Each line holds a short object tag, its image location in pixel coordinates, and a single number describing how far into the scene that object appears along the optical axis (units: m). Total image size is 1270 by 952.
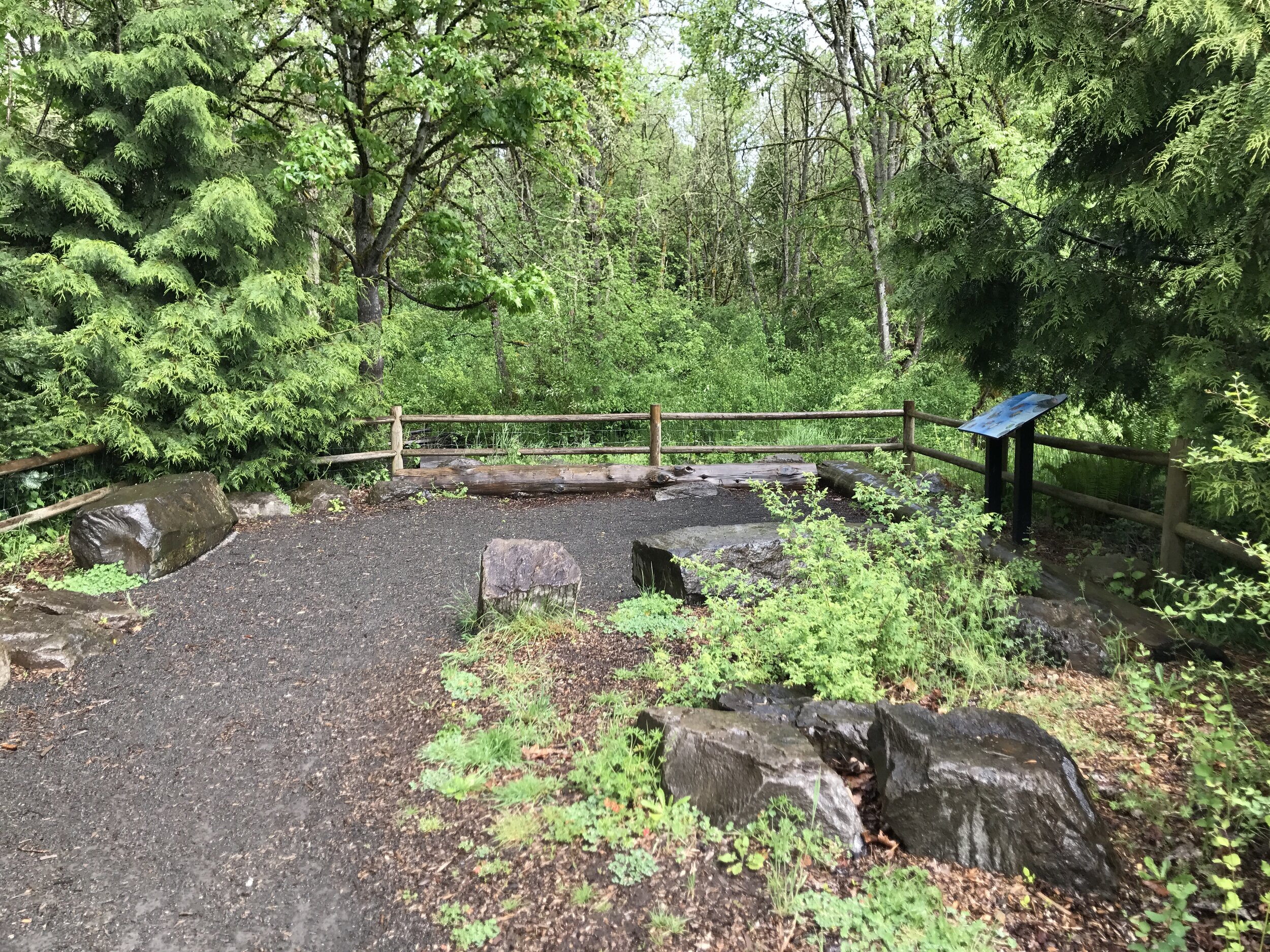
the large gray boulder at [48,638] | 4.31
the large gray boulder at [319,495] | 8.01
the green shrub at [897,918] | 2.19
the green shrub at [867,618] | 3.50
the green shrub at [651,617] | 4.61
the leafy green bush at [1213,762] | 2.09
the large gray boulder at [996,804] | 2.41
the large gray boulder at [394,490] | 8.52
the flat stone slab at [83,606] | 4.83
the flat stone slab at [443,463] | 9.54
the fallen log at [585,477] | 8.92
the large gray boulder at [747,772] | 2.65
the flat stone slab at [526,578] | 4.73
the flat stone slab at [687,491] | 8.81
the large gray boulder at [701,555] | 5.02
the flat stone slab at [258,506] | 7.50
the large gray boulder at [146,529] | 5.71
